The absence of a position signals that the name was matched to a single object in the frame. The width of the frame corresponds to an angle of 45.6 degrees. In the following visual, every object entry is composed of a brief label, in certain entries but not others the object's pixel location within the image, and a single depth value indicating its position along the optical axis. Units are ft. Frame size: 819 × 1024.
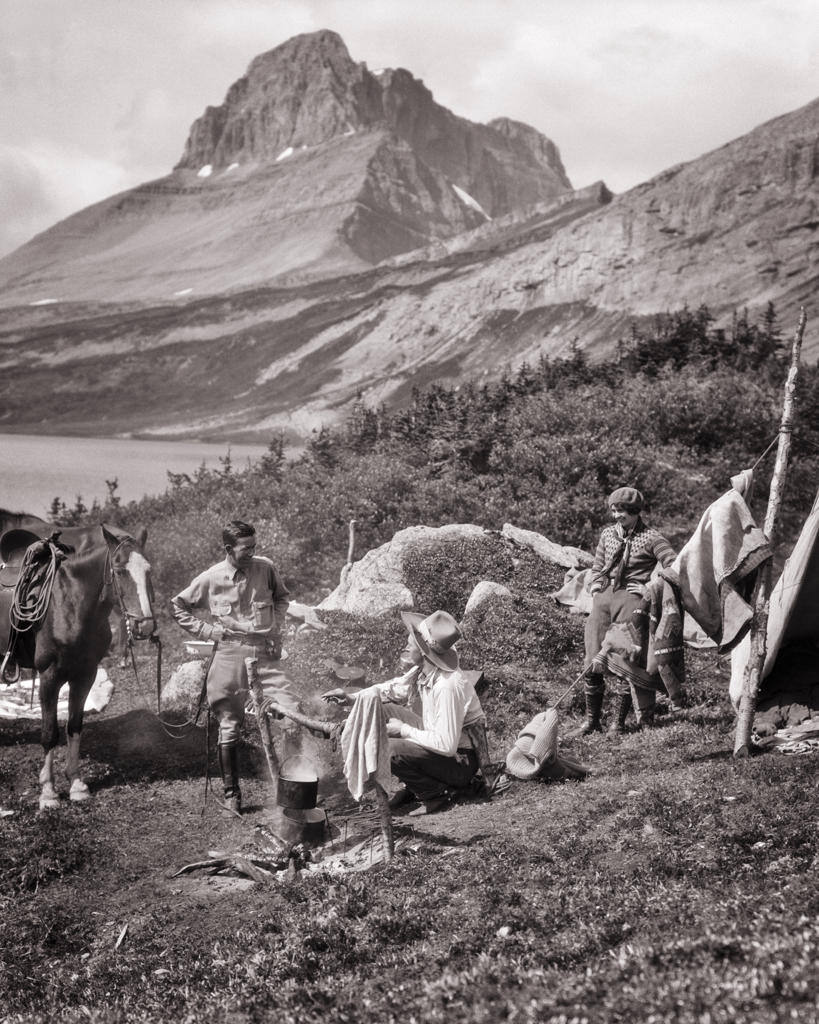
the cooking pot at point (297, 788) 25.55
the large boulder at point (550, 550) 57.41
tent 31.83
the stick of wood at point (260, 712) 27.89
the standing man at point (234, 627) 29.91
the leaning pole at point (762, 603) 27.63
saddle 35.76
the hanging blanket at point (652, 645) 30.58
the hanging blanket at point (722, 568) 28.55
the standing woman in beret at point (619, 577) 32.14
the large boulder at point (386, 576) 52.80
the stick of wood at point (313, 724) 24.99
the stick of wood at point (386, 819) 23.66
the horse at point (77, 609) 31.14
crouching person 26.13
